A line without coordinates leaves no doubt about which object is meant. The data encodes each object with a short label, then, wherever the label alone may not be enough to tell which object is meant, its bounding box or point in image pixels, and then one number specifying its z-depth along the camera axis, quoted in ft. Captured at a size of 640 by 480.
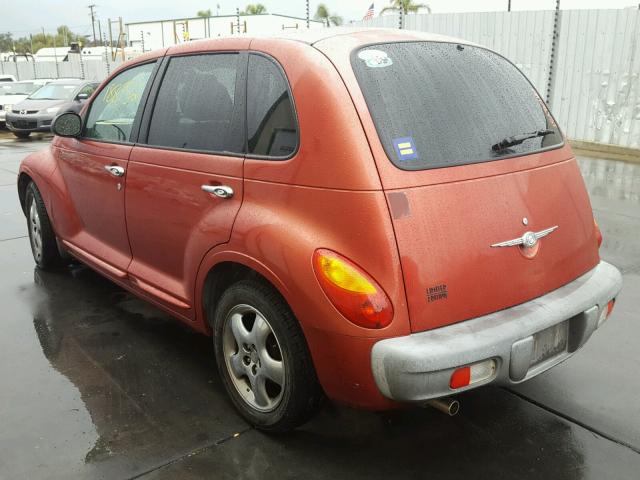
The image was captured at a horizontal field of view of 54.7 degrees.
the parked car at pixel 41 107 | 53.72
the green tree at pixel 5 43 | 320.91
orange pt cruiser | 7.64
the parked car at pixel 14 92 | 60.95
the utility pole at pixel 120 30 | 101.07
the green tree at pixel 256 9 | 225.76
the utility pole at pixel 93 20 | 262.26
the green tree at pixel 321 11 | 181.14
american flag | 47.64
